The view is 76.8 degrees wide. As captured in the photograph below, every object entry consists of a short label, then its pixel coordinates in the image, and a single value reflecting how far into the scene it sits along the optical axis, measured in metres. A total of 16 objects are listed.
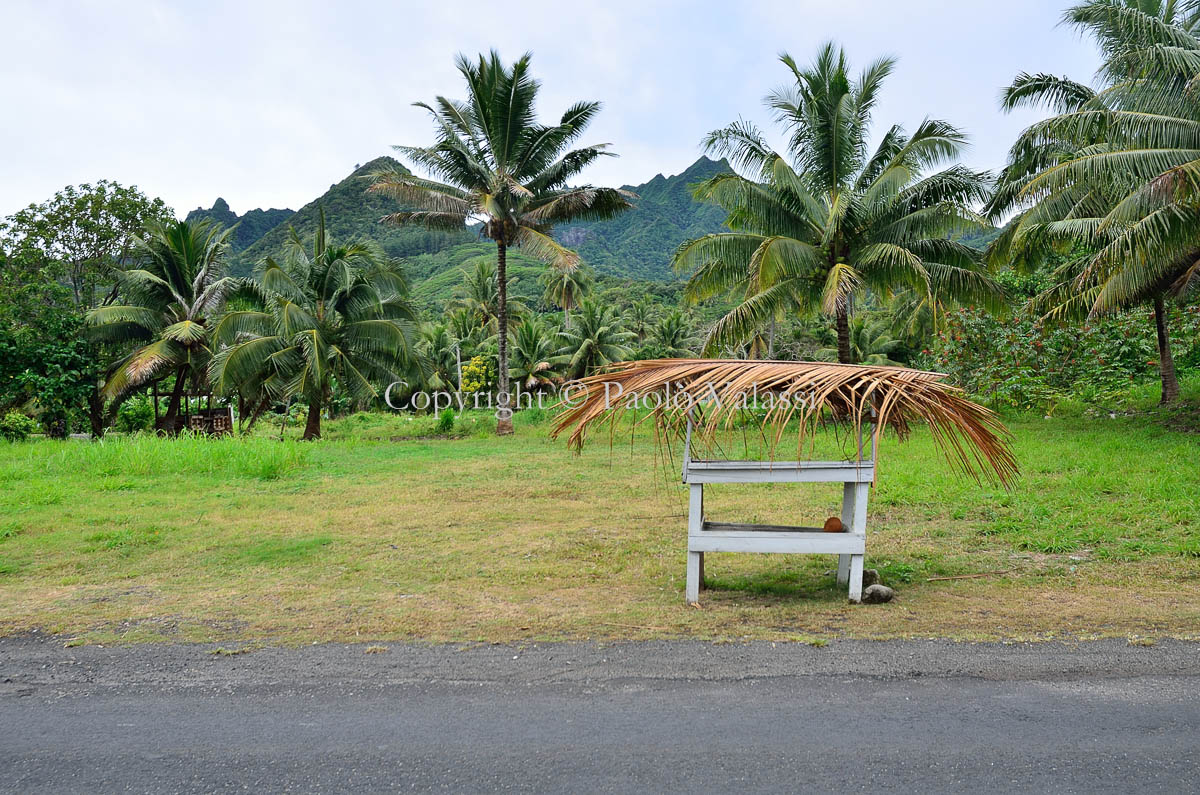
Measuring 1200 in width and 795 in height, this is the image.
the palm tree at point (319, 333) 18.19
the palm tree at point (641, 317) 41.88
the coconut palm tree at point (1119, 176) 10.28
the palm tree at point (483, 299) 40.53
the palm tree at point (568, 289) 44.28
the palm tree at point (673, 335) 33.44
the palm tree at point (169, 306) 19.84
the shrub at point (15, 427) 17.44
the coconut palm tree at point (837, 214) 13.96
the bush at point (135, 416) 27.38
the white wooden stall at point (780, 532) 4.84
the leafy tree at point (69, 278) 19.03
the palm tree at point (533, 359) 28.92
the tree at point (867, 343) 28.58
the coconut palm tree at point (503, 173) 17.94
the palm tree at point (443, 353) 29.73
